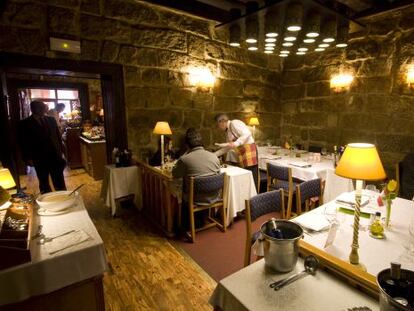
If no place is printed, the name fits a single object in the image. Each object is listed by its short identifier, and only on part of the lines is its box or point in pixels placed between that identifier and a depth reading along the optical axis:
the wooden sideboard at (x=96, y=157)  5.41
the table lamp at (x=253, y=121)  5.05
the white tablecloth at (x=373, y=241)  1.26
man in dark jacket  3.39
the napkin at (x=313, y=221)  1.58
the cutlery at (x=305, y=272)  1.07
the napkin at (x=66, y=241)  1.35
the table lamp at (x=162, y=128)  3.43
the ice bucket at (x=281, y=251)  1.14
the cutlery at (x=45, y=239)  1.41
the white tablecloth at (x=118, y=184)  3.42
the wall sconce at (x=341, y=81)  4.43
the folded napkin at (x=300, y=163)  3.45
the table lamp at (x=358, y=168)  1.23
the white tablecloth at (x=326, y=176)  3.14
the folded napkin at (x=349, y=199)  1.97
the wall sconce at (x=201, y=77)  4.26
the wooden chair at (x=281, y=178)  2.91
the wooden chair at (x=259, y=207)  1.92
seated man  2.81
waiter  3.82
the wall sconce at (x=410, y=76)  3.69
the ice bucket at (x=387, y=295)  0.75
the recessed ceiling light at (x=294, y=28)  2.43
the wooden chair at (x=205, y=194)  2.74
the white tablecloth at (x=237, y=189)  3.14
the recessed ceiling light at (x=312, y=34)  2.61
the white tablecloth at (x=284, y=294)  0.98
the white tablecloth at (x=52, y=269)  1.20
